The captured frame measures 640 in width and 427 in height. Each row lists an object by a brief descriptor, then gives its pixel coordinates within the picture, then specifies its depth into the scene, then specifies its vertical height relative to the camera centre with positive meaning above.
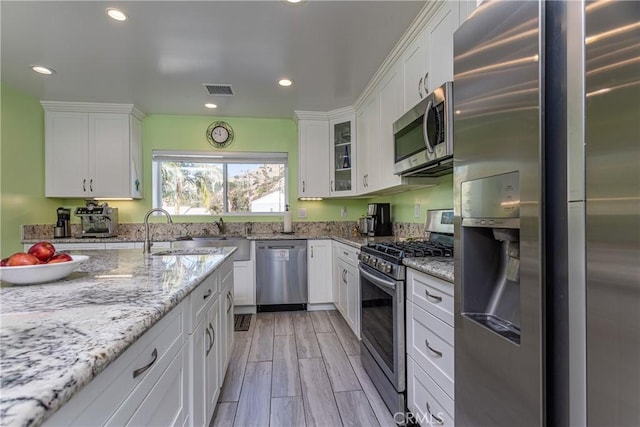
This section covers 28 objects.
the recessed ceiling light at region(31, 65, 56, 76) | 2.67 +1.31
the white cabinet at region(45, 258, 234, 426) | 0.58 -0.45
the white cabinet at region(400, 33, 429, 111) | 1.96 +0.98
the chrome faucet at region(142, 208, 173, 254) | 1.97 -0.18
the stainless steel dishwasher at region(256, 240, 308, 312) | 3.60 -0.69
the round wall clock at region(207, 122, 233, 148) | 4.04 +1.08
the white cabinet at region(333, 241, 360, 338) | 2.66 -0.68
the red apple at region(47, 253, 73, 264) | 1.17 -0.17
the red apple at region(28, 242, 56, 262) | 1.16 -0.14
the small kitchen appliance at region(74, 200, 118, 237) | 3.59 -0.05
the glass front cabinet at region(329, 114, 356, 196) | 3.71 +0.74
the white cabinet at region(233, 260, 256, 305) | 3.55 -0.81
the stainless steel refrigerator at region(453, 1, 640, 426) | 0.60 +0.00
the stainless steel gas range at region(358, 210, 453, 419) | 1.64 -0.55
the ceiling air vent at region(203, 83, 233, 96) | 3.05 +1.30
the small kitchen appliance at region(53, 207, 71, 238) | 3.56 -0.10
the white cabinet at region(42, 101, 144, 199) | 3.53 +0.78
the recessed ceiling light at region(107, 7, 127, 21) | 1.92 +1.30
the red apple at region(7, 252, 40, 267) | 1.08 -0.16
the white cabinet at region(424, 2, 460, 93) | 1.64 +0.99
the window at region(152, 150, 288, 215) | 4.05 +0.44
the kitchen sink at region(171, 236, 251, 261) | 3.53 -0.33
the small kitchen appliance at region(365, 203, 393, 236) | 3.37 -0.07
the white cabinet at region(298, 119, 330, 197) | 3.87 +0.72
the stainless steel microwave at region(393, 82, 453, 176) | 1.53 +0.45
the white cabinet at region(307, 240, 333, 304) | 3.65 -0.69
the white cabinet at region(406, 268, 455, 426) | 1.27 -0.63
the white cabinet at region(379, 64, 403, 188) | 2.39 +0.83
